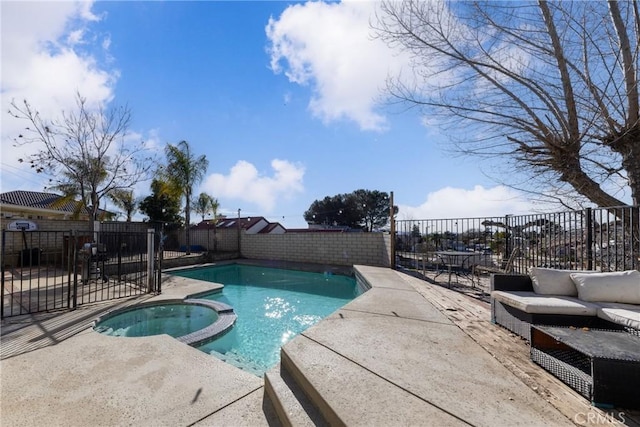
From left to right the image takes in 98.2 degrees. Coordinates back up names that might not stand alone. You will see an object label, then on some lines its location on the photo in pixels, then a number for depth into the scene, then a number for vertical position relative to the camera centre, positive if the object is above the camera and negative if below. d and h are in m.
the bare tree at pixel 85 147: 8.26 +2.41
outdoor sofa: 2.67 -0.82
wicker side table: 1.76 -0.99
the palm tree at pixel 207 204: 19.92 +1.30
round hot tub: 4.02 -1.60
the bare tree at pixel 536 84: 3.90 +2.26
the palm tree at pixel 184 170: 13.05 +2.49
